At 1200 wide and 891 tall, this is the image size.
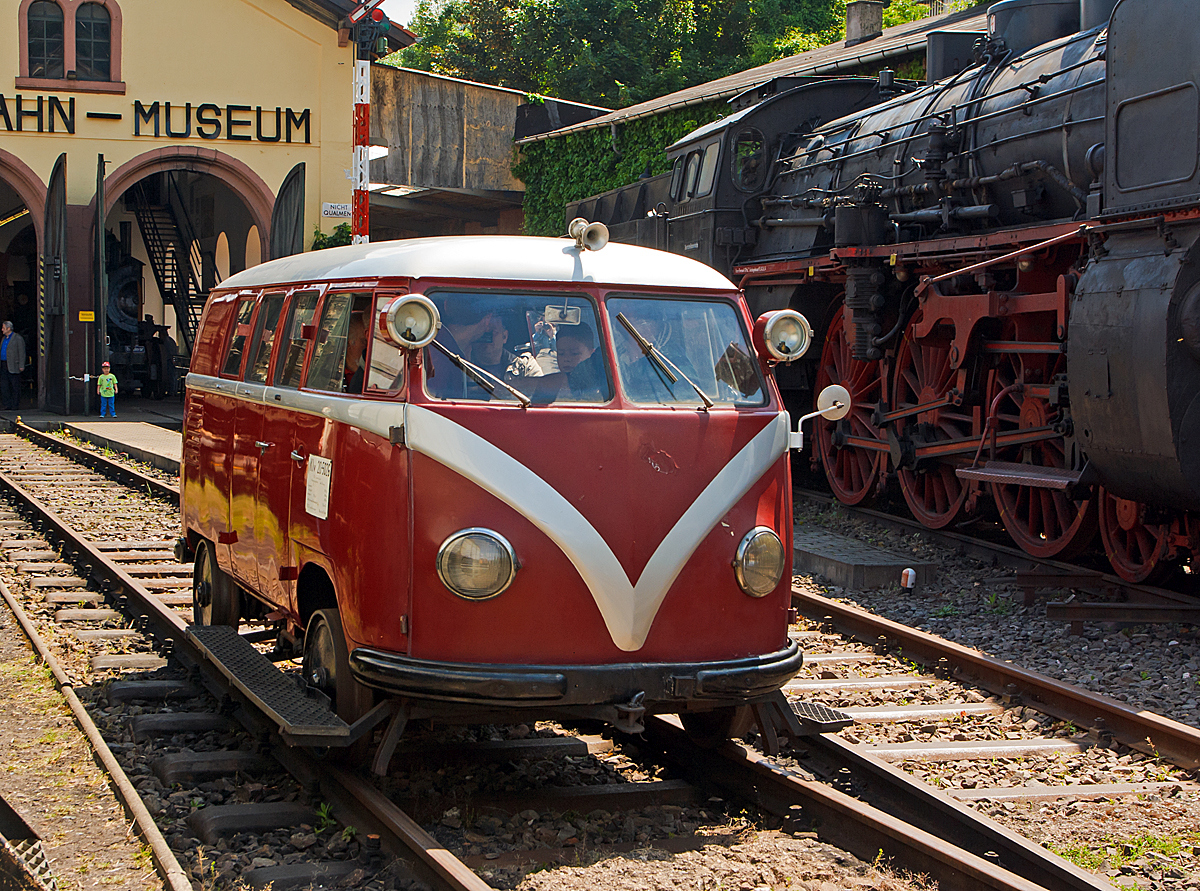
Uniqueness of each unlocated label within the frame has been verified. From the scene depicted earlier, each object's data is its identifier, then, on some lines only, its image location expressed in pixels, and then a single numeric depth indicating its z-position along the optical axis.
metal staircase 31.61
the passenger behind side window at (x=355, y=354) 5.11
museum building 25.16
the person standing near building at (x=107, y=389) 23.77
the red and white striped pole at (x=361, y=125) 17.58
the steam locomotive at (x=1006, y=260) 7.79
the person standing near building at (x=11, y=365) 26.33
